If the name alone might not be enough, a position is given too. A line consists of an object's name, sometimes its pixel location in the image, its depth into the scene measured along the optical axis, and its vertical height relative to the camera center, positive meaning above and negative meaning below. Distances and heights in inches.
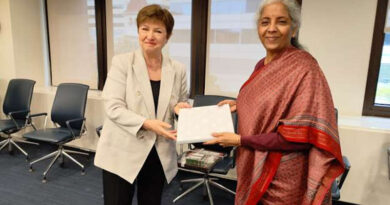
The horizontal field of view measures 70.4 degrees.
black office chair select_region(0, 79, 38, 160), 128.5 -29.6
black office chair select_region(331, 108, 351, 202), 72.6 -36.1
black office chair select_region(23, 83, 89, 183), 115.8 -30.2
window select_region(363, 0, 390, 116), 92.6 -5.7
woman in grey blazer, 48.5 -11.2
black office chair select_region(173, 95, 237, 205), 90.6 -37.5
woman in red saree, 36.6 -10.0
